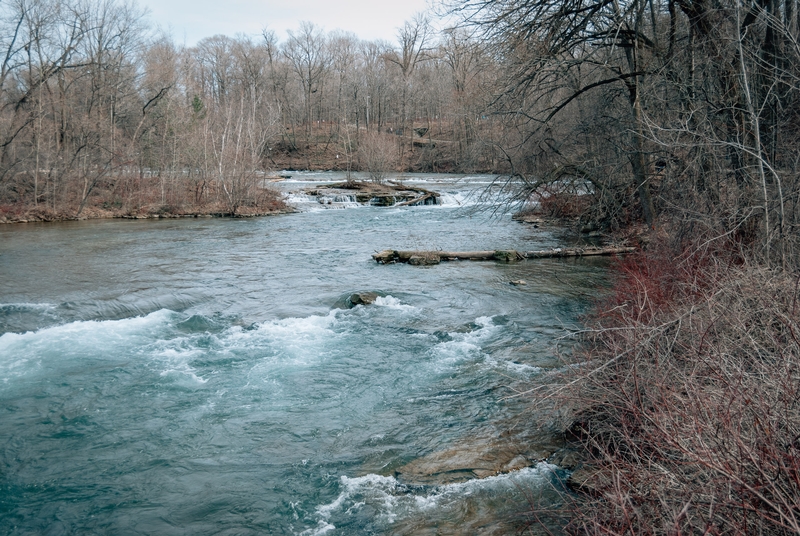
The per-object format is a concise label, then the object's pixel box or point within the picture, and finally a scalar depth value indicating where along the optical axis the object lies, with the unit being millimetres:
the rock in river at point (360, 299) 12234
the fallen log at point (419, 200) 31723
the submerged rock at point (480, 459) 5531
